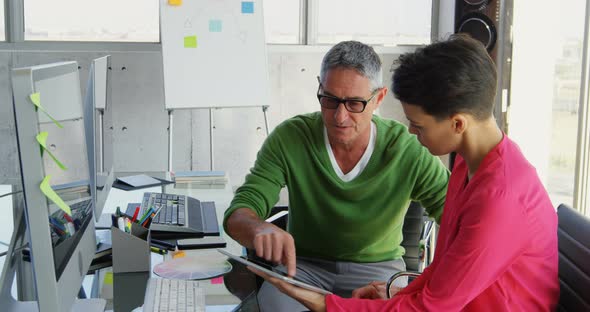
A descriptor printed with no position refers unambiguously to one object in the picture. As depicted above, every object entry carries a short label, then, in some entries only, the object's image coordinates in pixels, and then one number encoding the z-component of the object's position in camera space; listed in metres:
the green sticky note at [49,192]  0.99
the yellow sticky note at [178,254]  1.69
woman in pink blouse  1.22
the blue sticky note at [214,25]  4.11
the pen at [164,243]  1.79
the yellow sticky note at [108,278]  1.60
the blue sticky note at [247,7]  4.19
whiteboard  4.06
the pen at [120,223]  1.78
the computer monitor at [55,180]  0.98
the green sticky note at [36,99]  0.97
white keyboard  1.32
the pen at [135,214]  1.94
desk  1.44
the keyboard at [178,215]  1.89
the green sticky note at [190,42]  4.08
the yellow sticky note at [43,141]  0.98
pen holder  1.64
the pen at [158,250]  1.72
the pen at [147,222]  1.85
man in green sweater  1.93
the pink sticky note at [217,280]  1.50
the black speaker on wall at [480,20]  4.07
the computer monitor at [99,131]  1.55
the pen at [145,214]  1.90
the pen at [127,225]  1.79
